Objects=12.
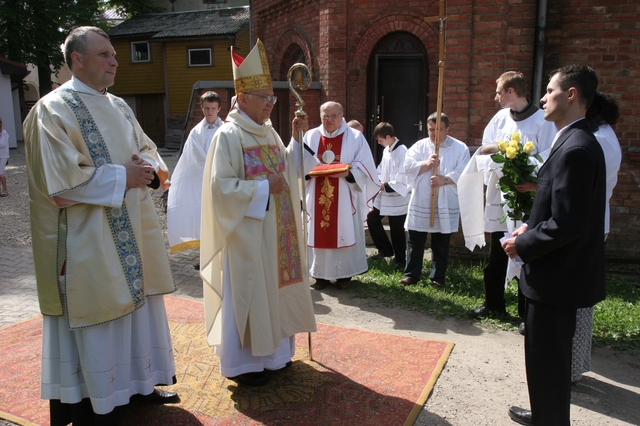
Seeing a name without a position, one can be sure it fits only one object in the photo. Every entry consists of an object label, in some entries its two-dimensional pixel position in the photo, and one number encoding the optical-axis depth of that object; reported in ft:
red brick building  23.31
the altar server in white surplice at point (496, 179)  15.75
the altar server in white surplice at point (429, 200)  19.92
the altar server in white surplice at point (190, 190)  21.83
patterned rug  11.33
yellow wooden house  87.86
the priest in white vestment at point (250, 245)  11.87
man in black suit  8.86
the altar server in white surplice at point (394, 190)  23.36
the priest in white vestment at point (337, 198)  20.45
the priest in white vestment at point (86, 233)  9.95
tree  83.20
